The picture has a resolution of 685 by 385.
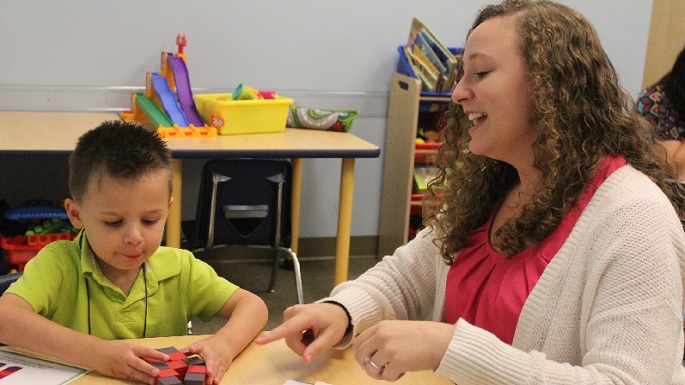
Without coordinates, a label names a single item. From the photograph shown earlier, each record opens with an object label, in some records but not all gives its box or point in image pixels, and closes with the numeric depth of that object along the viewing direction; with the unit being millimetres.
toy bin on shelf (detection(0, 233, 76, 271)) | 3173
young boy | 1549
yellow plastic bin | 3434
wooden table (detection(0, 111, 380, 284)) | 3049
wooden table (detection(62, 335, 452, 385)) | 1363
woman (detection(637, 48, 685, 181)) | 3199
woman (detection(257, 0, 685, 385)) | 1207
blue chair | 3090
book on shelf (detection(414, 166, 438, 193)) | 4109
